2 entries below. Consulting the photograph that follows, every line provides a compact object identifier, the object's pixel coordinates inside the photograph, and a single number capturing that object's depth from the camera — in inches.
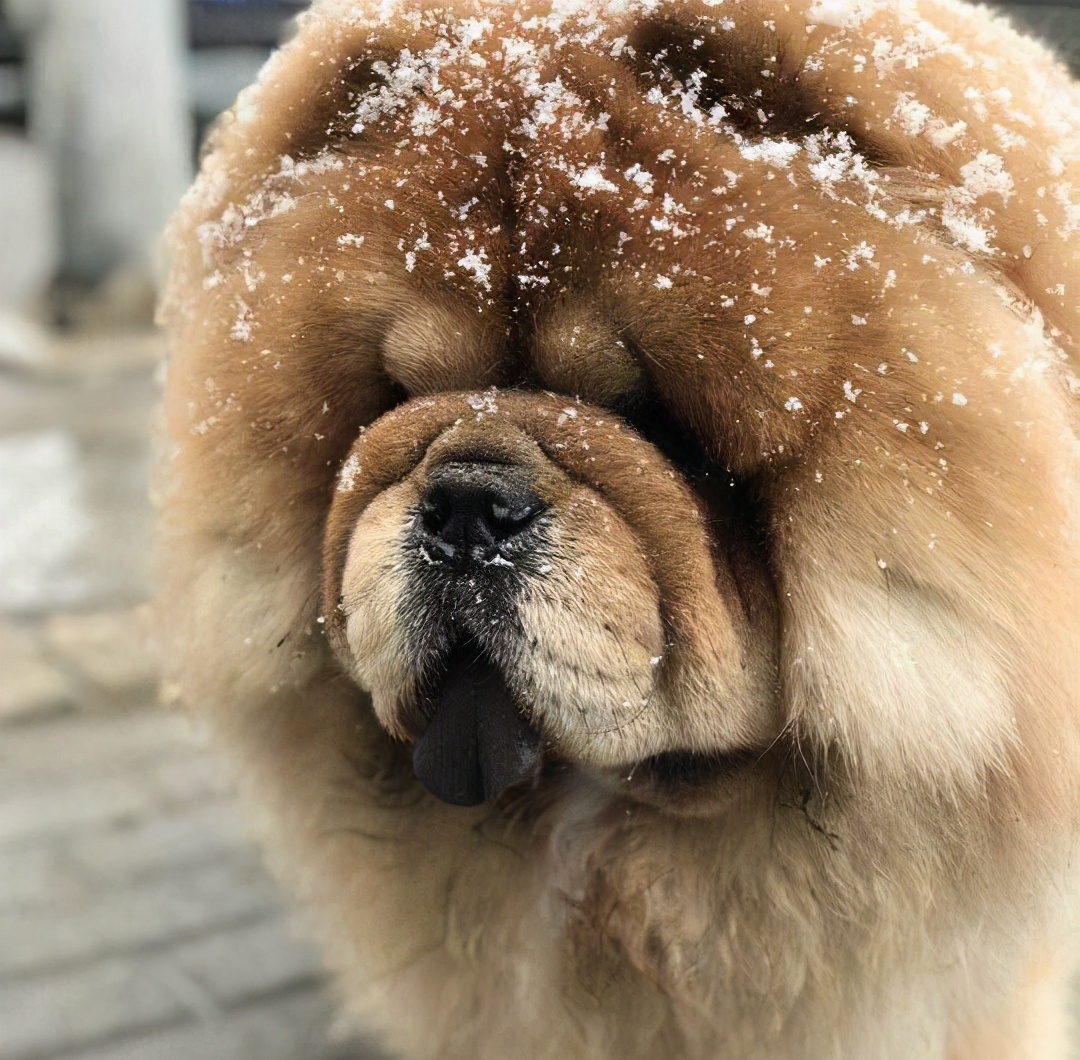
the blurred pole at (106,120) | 71.8
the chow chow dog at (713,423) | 26.0
